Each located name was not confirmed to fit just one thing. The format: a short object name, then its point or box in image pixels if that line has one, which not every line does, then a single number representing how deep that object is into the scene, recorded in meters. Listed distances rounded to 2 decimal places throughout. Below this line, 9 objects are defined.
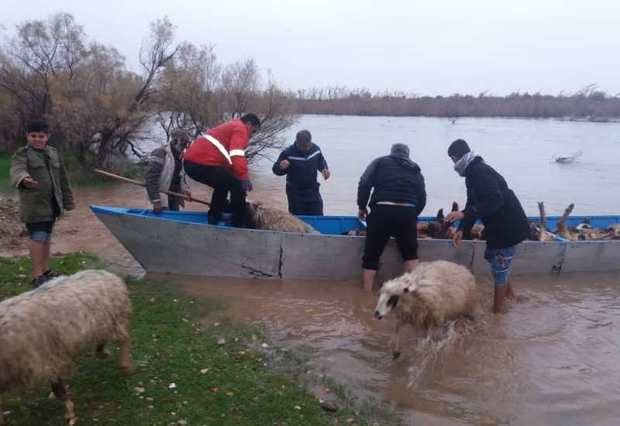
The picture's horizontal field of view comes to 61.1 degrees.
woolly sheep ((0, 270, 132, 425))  3.76
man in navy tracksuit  8.92
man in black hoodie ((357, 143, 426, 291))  6.94
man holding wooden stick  7.71
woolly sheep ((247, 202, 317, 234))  7.93
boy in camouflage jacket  6.08
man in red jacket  7.31
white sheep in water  5.37
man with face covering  6.36
